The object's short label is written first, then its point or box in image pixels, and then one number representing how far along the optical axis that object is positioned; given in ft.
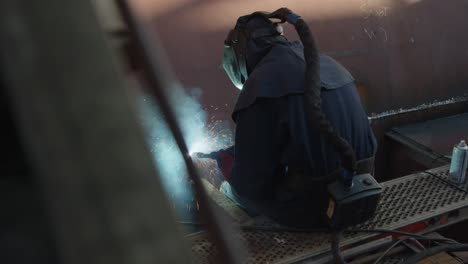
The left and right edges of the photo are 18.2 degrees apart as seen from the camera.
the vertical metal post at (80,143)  3.82
